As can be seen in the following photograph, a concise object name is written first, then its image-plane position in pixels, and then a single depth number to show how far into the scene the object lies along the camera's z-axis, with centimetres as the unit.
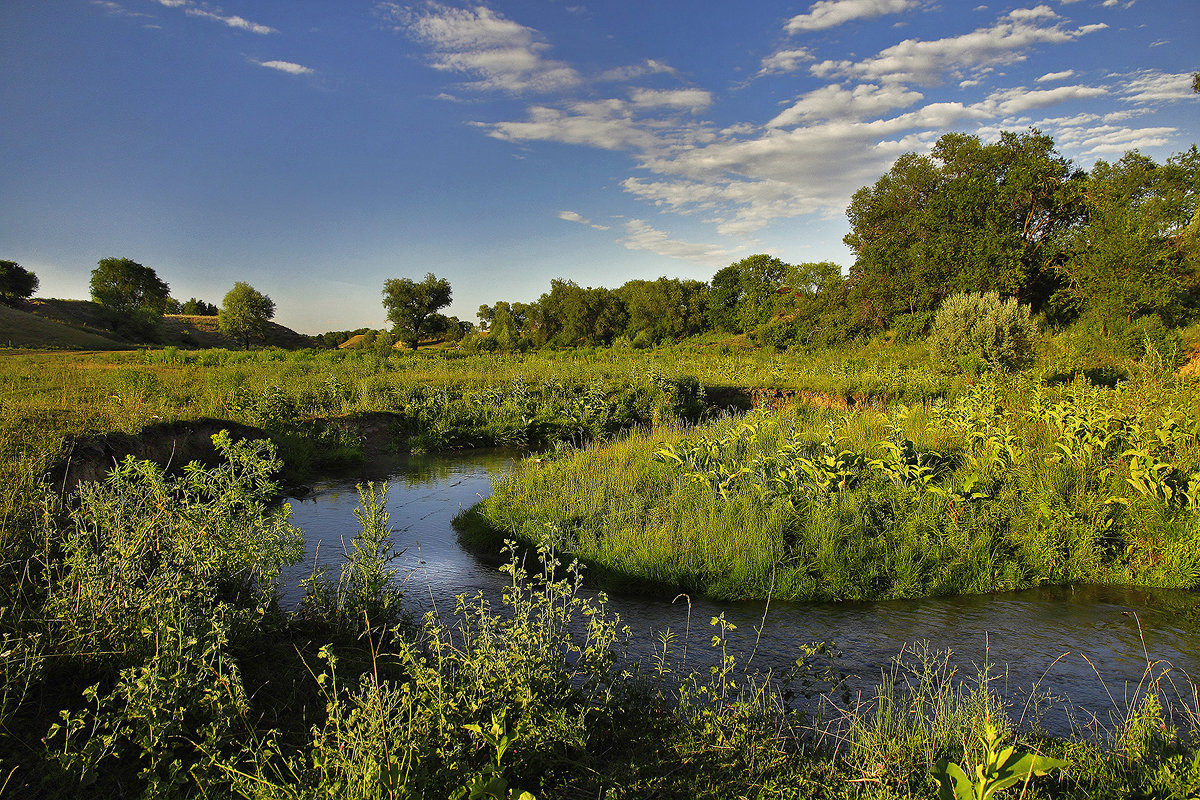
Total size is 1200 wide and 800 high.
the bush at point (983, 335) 1764
